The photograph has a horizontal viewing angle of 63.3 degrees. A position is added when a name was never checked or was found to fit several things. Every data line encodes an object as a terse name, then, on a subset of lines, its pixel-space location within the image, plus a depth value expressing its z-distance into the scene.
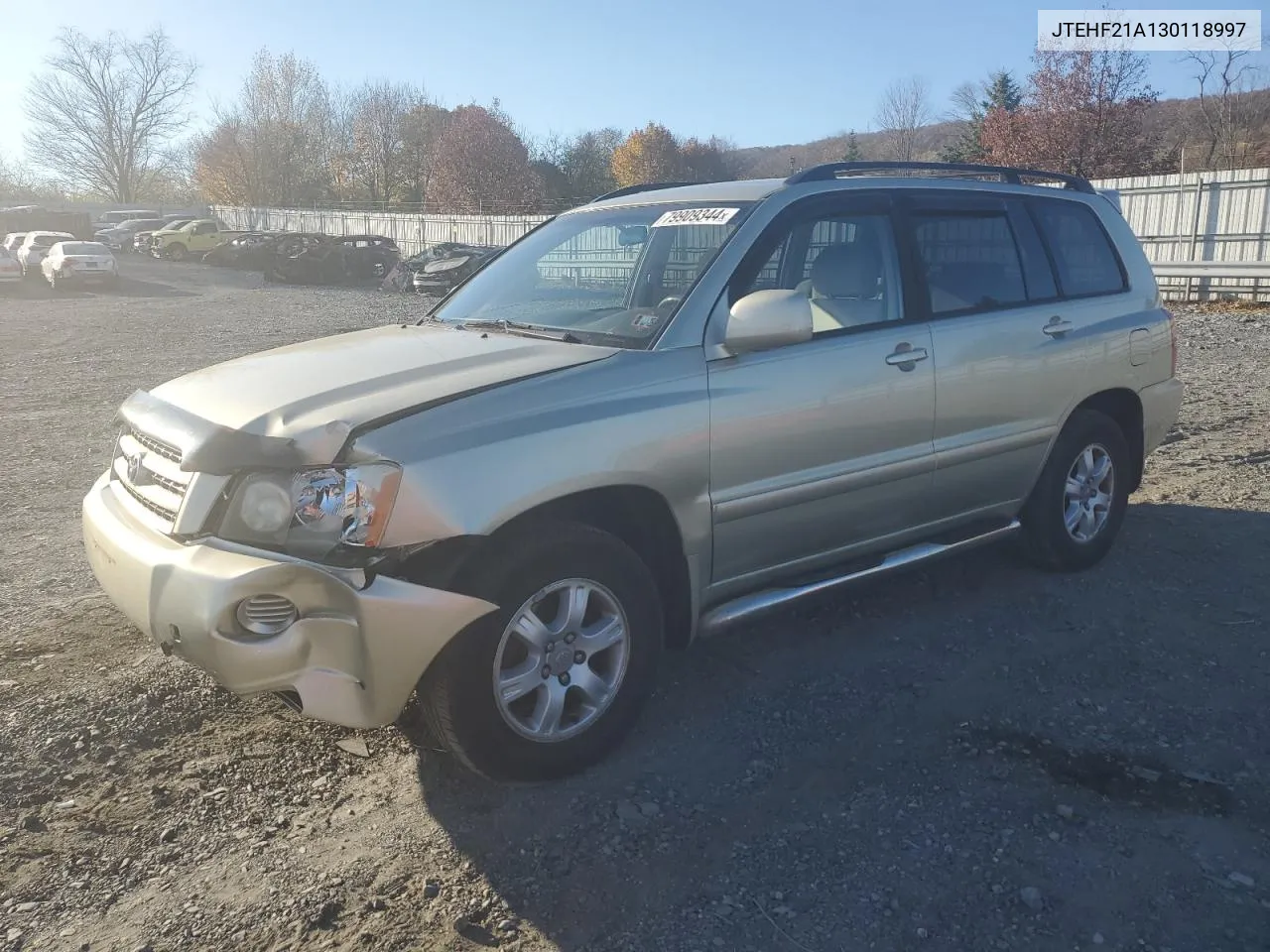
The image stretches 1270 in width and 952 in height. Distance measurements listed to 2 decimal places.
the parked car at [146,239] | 45.59
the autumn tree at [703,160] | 80.94
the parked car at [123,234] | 47.78
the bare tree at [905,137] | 61.31
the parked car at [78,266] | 30.61
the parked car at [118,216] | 55.16
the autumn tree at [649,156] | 80.94
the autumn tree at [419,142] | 69.50
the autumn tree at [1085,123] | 35.44
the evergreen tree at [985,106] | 49.47
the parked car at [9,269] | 29.77
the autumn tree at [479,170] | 58.28
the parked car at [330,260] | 33.09
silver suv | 2.92
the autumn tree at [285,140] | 71.69
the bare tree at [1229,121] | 40.62
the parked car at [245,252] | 37.94
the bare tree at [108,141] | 81.88
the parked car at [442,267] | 26.30
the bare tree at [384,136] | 70.00
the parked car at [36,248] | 34.00
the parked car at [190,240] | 43.75
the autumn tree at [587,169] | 63.56
